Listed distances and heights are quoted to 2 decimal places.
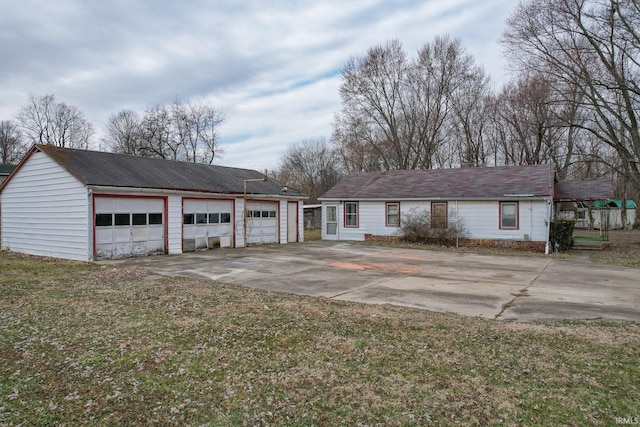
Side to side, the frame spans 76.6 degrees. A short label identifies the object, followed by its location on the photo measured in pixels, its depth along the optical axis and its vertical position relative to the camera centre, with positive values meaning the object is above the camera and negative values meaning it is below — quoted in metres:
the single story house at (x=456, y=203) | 17.86 +0.44
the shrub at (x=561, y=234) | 17.16 -1.00
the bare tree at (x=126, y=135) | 37.94 +8.14
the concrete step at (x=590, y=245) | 18.22 -1.61
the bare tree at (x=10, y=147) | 45.06 +7.75
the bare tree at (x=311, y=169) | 45.44 +5.10
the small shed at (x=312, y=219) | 33.69 -0.52
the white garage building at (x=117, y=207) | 13.69 +0.30
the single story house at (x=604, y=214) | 32.97 -0.33
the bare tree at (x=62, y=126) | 41.34 +9.35
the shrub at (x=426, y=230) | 19.17 -0.88
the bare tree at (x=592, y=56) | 17.56 +7.12
